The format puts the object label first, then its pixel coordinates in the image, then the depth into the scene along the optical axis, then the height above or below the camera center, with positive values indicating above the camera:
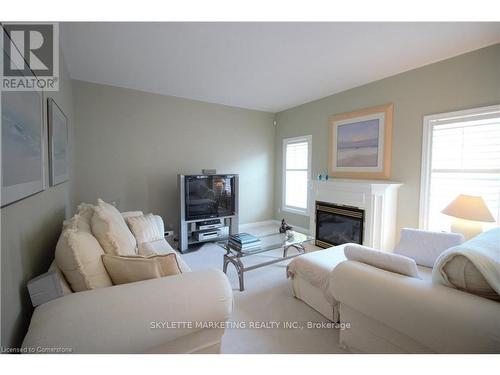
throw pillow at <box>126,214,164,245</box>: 2.35 -0.61
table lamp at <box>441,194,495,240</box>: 2.06 -0.34
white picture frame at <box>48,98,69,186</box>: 1.70 +0.26
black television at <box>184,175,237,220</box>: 3.50 -0.35
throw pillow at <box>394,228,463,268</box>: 1.90 -0.60
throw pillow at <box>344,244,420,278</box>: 1.28 -0.52
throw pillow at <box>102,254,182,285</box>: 1.17 -0.51
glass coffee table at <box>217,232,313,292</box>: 2.32 -0.86
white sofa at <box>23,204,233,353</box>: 0.87 -0.63
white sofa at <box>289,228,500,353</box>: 0.92 -0.68
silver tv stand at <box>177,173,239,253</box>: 3.40 -0.83
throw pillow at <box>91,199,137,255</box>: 1.39 -0.40
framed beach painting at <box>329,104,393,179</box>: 3.10 +0.53
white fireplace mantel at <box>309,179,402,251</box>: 2.93 -0.41
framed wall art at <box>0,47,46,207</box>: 0.90 +0.14
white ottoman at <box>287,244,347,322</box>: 1.80 -0.91
